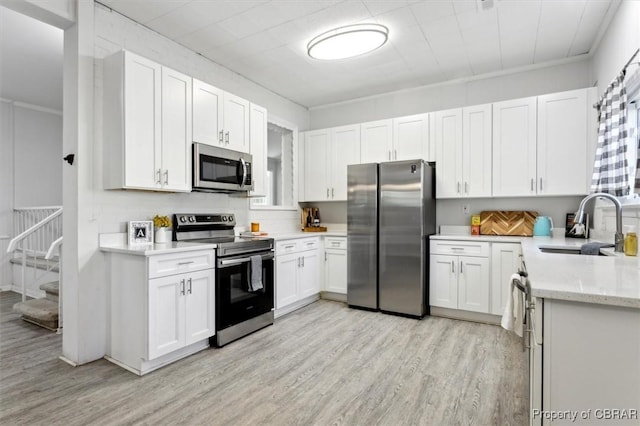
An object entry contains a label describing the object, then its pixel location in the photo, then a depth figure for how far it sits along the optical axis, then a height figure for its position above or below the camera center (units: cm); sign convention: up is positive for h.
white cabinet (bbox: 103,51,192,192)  259 +69
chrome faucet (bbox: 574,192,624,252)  197 -4
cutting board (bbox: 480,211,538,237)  380 -15
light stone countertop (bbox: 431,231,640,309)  108 -27
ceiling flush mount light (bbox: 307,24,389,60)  302 +156
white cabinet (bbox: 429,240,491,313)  354 -72
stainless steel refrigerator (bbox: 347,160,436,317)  373 -29
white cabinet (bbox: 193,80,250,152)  316 +92
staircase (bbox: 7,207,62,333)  343 -74
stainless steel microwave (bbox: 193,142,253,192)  312 +39
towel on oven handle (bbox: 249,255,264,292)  320 -62
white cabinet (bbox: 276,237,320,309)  374 -73
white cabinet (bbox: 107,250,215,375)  242 -76
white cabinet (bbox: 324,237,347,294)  436 -73
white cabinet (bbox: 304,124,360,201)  465 +71
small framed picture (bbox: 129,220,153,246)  285 -20
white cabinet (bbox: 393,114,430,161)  414 +91
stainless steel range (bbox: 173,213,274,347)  294 -62
